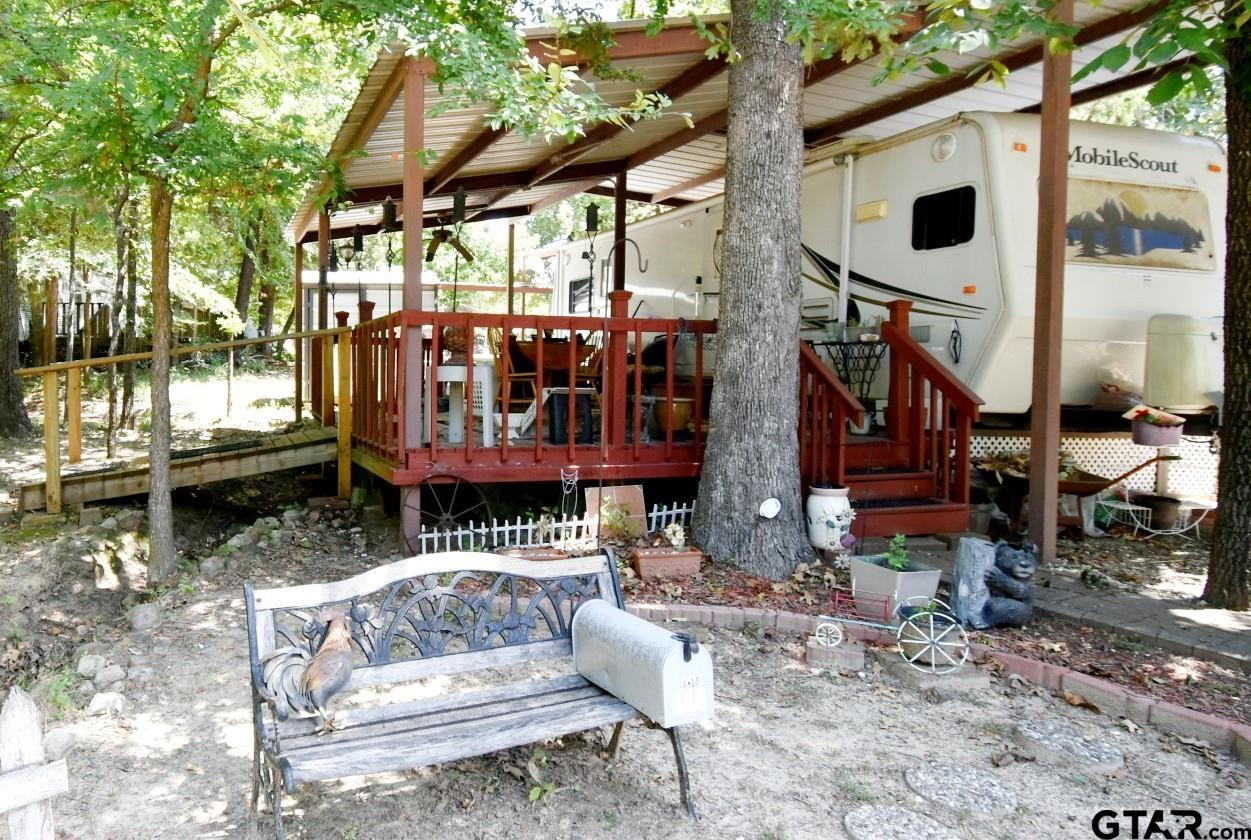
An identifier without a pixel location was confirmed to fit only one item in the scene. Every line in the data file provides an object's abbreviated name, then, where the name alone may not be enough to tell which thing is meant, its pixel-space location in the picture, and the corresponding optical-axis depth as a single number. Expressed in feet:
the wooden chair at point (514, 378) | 20.03
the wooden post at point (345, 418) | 24.82
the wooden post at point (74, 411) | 23.18
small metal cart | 13.43
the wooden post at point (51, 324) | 51.93
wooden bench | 8.28
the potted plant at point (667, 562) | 17.26
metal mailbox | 8.96
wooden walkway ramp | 23.06
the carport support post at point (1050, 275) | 18.57
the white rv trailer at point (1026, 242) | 21.20
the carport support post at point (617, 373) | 20.16
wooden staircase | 19.69
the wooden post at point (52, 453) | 22.06
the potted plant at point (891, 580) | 14.64
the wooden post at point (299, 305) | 35.78
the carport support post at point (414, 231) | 18.08
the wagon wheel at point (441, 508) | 18.98
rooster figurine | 8.64
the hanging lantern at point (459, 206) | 27.84
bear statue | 14.94
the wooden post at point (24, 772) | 6.28
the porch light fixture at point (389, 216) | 28.53
